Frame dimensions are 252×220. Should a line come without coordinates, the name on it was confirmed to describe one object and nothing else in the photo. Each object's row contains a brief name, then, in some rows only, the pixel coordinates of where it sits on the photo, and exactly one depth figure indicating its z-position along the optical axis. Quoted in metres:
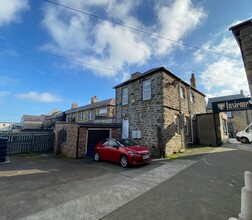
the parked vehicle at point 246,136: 11.39
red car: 7.92
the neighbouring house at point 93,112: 24.94
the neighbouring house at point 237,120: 27.45
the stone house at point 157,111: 11.43
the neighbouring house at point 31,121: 46.39
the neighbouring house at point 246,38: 2.80
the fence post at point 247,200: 2.43
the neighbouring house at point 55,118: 34.73
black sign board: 13.27
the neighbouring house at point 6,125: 48.75
